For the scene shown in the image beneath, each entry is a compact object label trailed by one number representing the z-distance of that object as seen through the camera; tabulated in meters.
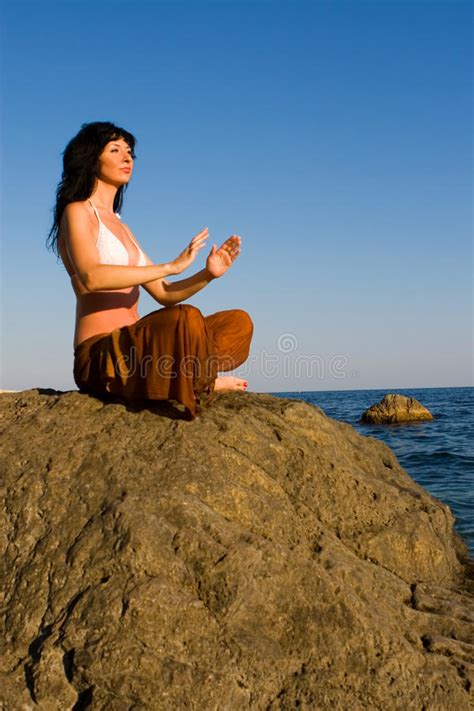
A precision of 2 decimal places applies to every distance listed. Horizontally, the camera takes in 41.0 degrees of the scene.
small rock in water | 26.03
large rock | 2.84
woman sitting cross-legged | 3.80
